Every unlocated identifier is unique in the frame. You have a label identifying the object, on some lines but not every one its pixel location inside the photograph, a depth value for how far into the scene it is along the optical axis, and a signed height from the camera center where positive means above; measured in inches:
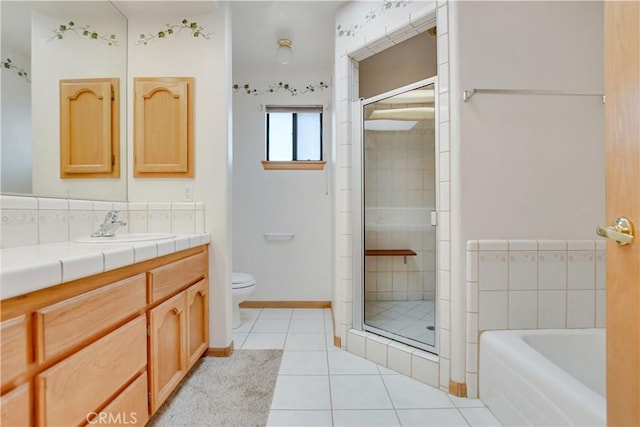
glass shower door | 73.1 -1.4
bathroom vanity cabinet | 26.2 -16.8
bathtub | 37.5 -27.0
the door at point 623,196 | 20.9 +1.1
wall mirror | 46.6 +26.2
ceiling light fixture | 93.4 +54.2
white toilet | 91.3 -26.0
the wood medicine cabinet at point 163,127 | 73.4 +22.4
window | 114.7 +31.6
